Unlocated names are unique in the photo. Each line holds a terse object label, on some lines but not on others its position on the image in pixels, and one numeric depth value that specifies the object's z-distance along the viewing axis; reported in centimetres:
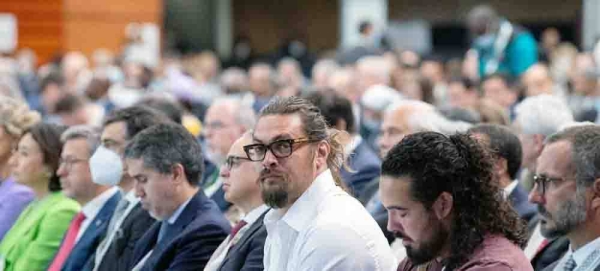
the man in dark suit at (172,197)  769
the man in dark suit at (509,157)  807
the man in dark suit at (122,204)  852
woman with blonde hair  1023
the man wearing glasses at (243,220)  683
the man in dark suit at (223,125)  1099
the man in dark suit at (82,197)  904
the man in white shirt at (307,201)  581
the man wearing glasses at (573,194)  606
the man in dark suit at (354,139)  1015
